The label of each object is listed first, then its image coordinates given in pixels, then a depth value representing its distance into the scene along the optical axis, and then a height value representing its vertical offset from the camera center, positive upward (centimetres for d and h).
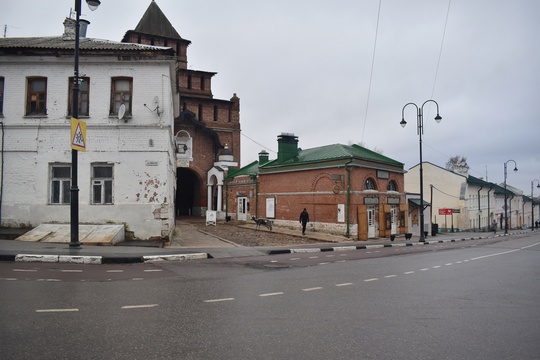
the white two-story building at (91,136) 1623 +262
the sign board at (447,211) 3931 -109
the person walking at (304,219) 2464 -121
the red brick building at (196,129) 4012 +765
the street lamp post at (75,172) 1275 +89
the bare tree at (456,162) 7251 +720
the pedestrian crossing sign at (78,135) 1268 +211
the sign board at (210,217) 3041 -134
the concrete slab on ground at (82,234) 1436 -130
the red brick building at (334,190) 2519 +72
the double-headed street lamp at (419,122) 2580 +510
